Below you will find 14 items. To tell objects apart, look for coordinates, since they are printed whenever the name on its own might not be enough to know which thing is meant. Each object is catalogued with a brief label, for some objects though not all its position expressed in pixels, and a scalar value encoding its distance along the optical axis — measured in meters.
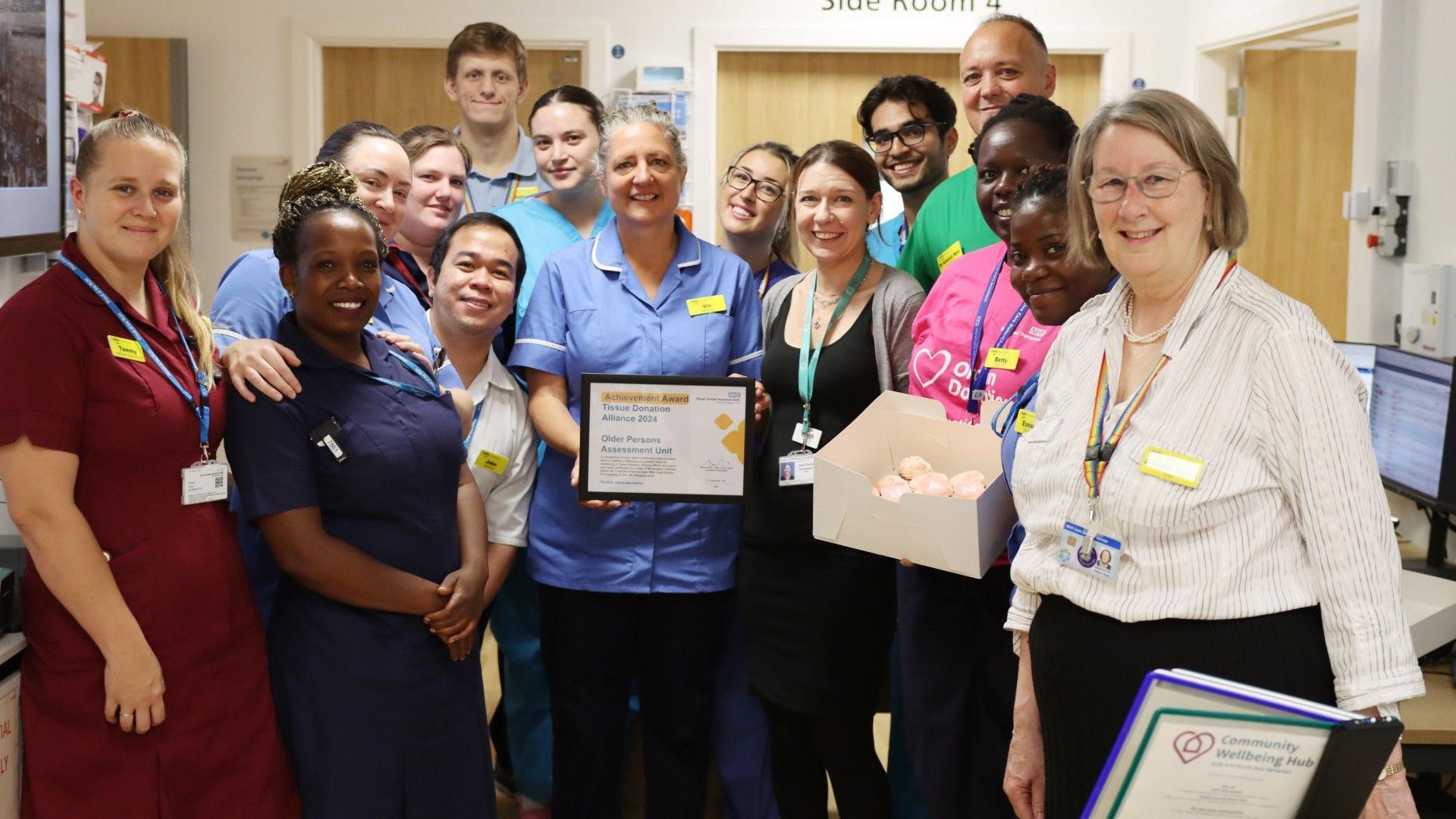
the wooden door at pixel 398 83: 5.22
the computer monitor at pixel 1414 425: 2.64
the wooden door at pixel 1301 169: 5.15
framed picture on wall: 2.48
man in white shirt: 2.61
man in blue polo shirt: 3.55
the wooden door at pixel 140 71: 4.98
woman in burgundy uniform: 1.74
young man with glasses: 3.14
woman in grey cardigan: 2.41
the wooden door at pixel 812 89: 5.27
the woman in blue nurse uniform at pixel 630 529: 2.53
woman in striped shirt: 1.40
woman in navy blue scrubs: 1.96
